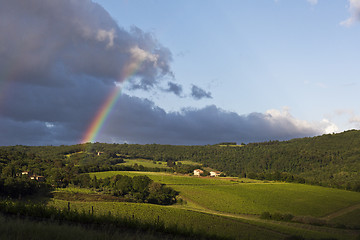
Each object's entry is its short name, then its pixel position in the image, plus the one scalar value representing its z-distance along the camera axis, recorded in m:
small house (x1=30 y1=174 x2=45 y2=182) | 116.07
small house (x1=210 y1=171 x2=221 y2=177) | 174.30
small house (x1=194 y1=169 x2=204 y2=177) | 177.57
